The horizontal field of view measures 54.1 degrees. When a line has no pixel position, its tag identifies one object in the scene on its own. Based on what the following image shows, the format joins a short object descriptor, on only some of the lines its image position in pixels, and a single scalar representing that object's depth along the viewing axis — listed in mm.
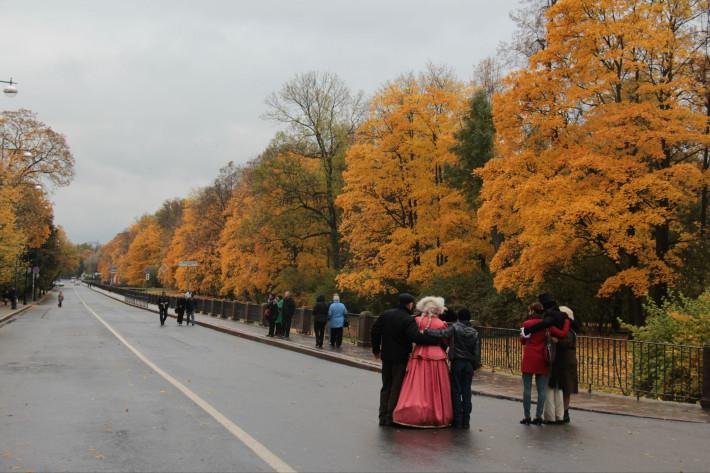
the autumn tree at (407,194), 35094
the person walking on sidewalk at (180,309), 37056
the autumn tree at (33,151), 58281
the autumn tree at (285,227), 48531
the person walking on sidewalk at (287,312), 27080
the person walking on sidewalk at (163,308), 35844
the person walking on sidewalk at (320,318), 23094
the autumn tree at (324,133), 49188
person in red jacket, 9698
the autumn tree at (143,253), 129125
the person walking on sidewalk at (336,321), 23078
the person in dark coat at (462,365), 9383
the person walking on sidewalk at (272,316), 27500
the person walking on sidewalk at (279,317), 27375
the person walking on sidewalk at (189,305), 37844
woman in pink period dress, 9141
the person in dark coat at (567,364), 9875
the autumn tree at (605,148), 23219
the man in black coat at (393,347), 9289
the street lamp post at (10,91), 22625
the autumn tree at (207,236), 76750
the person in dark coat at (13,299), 53425
